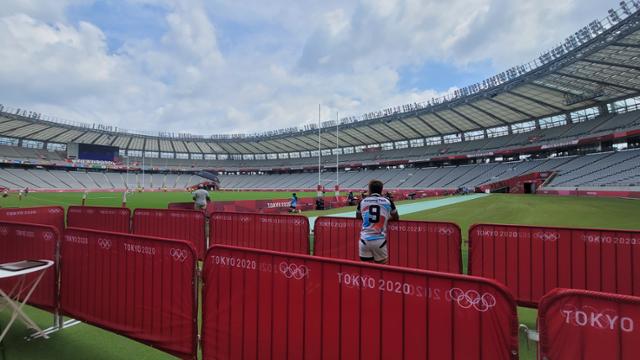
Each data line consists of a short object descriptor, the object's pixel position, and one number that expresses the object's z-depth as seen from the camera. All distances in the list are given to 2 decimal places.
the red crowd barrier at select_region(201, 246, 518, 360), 2.66
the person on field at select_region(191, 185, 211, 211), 13.00
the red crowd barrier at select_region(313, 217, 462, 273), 6.67
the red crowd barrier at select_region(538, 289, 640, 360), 2.26
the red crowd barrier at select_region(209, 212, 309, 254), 8.41
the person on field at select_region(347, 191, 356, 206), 30.42
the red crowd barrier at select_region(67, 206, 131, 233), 10.32
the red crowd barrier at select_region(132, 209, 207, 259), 9.35
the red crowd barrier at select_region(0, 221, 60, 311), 4.94
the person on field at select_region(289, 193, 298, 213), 24.48
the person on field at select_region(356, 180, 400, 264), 5.10
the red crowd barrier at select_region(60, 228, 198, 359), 3.84
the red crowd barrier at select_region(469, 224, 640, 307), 5.22
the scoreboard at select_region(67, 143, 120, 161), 77.38
